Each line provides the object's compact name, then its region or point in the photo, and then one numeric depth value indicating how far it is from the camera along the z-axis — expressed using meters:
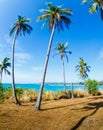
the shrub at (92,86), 18.62
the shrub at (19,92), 14.55
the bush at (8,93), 14.16
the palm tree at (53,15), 10.97
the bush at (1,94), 11.76
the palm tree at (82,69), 30.77
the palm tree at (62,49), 23.79
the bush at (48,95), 14.61
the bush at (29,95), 14.06
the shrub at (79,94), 16.89
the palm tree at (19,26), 13.05
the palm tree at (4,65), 29.89
